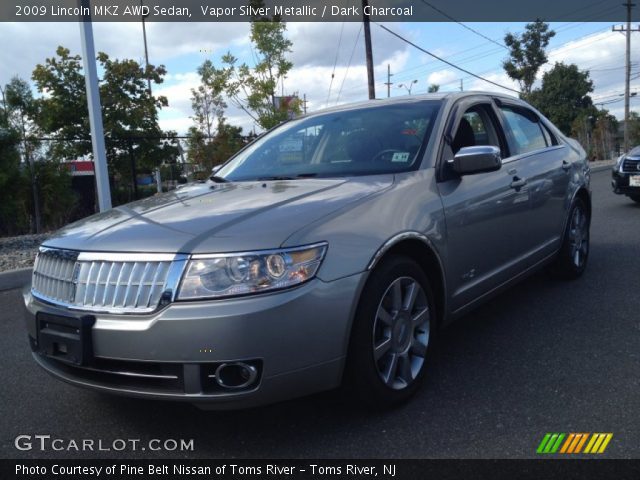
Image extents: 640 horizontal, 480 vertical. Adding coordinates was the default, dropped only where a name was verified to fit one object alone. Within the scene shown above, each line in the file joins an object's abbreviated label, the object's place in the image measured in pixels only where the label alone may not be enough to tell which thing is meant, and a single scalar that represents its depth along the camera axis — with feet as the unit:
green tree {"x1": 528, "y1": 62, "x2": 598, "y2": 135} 153.79
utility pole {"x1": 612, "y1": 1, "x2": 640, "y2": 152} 130.72
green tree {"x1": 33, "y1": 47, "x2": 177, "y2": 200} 45.24
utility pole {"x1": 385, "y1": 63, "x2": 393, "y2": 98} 173.25
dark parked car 32.32
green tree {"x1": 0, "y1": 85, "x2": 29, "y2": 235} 31.63
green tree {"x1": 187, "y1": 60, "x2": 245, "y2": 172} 46.32
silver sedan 7.36
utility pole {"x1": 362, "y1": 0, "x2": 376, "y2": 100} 55.83
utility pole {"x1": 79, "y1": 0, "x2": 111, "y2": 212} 27.48
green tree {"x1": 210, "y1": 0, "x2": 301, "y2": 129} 46.91
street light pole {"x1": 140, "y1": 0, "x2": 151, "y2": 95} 94.95
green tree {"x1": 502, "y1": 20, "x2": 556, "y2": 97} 138.82
